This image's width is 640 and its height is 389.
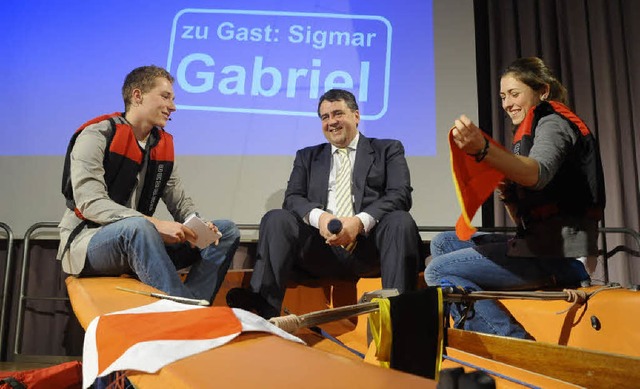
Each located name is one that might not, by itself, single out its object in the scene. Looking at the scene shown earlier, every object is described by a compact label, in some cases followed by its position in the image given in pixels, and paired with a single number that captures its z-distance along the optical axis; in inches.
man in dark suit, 77.0
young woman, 62.6
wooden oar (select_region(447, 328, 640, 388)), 31.7
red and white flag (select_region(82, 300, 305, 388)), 27.2
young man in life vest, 68.7
